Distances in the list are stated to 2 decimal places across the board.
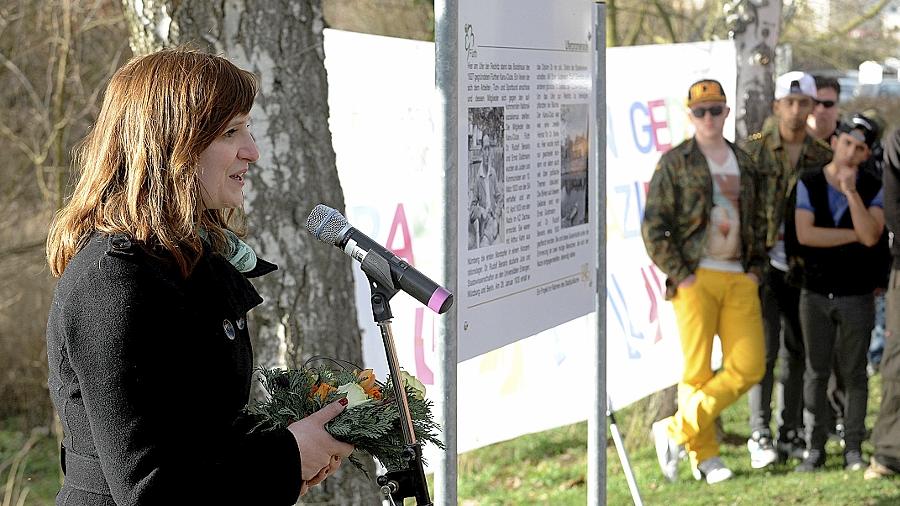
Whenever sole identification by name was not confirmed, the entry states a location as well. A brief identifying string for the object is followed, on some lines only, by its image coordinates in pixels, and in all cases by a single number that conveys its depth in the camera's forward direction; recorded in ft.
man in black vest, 21.77
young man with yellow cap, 20.97
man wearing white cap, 23.11
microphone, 7.86
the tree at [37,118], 25.08
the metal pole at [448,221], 9.61
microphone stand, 7.88
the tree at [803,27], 34.77
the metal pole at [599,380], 14.07
